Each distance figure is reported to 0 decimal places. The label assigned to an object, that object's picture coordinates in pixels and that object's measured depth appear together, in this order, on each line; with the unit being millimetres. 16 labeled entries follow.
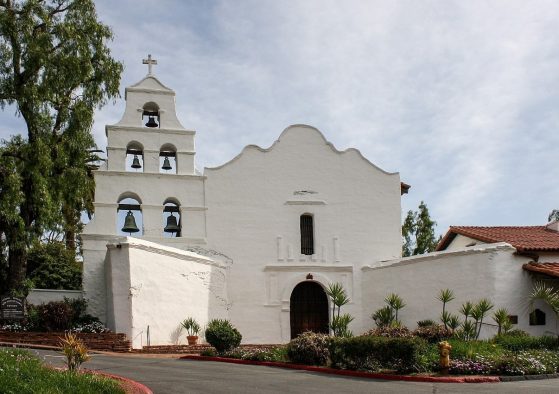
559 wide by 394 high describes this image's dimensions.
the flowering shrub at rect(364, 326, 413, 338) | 19158
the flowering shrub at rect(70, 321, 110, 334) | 22125
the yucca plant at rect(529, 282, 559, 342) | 21441
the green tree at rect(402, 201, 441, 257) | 38312
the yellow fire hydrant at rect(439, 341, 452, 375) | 15789
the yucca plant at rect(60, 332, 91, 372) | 12602
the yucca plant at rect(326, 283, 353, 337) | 20909
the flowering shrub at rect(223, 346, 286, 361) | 18594
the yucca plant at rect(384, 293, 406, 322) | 26109
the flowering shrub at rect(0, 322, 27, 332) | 21906
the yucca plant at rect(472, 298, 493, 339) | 21578
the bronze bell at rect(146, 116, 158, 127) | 27531
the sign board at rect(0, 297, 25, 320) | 22891
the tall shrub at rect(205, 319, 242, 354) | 19672
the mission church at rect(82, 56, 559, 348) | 23516
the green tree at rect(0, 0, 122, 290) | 23344
